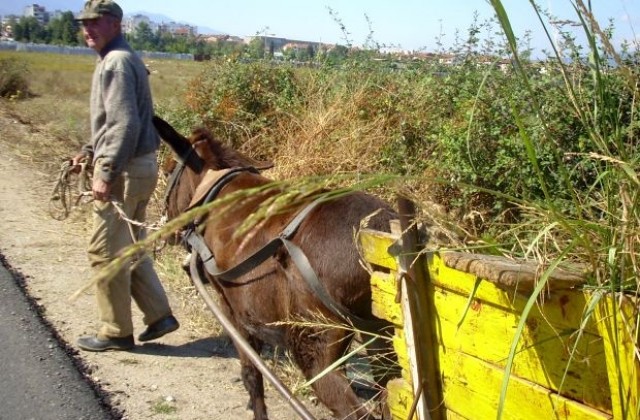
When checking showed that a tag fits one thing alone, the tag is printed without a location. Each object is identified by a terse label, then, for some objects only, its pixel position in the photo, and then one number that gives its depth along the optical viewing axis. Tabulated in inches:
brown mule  135.6
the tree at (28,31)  4537.4
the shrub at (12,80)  928.9
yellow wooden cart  72.9
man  196.9
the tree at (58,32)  3649.1
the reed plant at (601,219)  71.4
